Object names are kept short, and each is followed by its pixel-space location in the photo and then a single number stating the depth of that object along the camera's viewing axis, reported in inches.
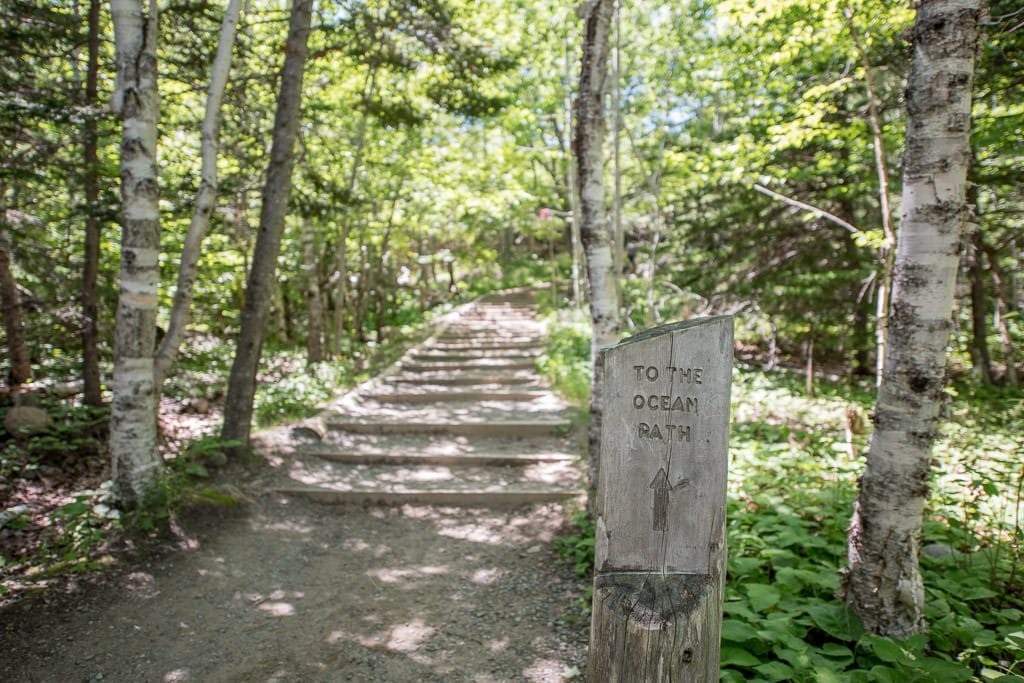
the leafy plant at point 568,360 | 329.1
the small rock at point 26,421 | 229.9
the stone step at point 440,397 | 340.2
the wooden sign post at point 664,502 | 69.9
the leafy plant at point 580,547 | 164.4
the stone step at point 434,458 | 248.7
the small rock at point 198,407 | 327.0
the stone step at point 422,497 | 218.8
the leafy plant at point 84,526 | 154.6
